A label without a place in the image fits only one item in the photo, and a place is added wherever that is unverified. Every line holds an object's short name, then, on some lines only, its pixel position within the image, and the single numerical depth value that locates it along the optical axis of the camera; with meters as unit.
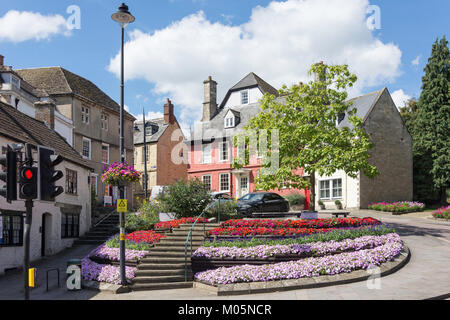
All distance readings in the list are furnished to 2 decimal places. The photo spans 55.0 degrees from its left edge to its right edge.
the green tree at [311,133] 19.64
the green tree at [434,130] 34.62
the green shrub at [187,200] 21.38
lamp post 12.75
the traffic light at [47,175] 8.98
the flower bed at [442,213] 26.16
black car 22.98
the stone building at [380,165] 33.09
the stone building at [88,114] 33.88
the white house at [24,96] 26.77
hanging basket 13.84
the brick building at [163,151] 45.62
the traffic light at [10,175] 8.62
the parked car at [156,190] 33.77
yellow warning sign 12.86
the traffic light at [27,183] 8.68
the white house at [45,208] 17.59
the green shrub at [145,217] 21.44
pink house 40.19
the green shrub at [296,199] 34.34
